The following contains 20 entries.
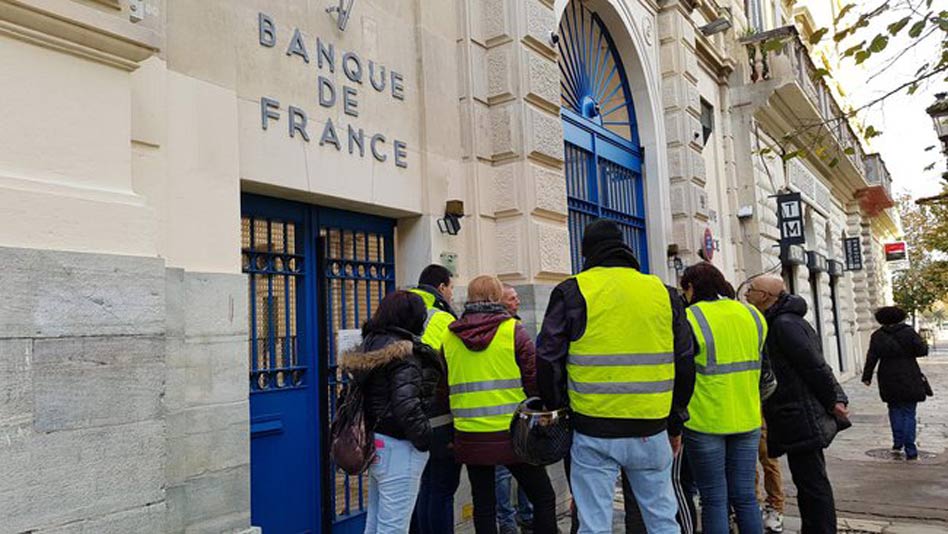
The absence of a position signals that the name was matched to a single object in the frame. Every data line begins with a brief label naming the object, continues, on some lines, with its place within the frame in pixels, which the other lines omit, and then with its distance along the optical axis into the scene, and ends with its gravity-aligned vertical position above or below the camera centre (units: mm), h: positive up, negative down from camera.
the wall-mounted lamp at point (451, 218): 5922 +884
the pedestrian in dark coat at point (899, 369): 8062 -746
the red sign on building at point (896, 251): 27609 +2072
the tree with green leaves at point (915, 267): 33906 +1814
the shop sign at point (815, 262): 16577 +1092
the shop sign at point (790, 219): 13250 +1689
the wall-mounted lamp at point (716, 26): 11703 +4712
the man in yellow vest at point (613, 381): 3270 -300
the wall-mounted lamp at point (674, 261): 9596 +710
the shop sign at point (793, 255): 13827 +1086
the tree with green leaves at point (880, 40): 4379 +1699
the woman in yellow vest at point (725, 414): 4125 -594
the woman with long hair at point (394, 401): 3754 -400
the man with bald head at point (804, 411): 4414 -650
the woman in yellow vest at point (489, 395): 4012 -414
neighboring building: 13188 +2900
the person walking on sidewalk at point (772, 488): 5477 -1383
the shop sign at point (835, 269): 19672 +1079
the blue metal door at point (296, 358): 4566 -179
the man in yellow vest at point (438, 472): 4223 -895
